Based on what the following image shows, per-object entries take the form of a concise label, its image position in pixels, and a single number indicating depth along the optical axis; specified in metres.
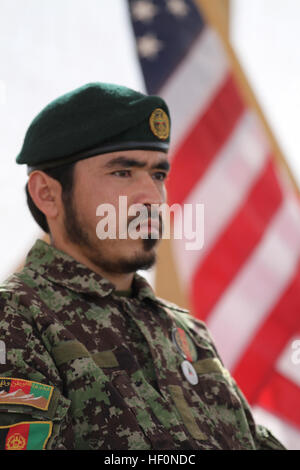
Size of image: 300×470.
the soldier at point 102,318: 5.12
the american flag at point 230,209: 5.98
